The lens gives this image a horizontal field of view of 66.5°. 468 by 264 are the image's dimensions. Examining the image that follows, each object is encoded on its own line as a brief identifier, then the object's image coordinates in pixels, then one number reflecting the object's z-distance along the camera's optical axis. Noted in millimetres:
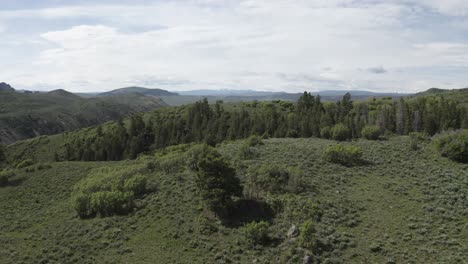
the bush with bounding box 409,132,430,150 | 53031
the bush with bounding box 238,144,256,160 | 51475
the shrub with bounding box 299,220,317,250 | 28639
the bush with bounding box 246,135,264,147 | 58975
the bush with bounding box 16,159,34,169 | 74625
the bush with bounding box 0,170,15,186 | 59300
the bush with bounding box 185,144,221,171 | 37438
